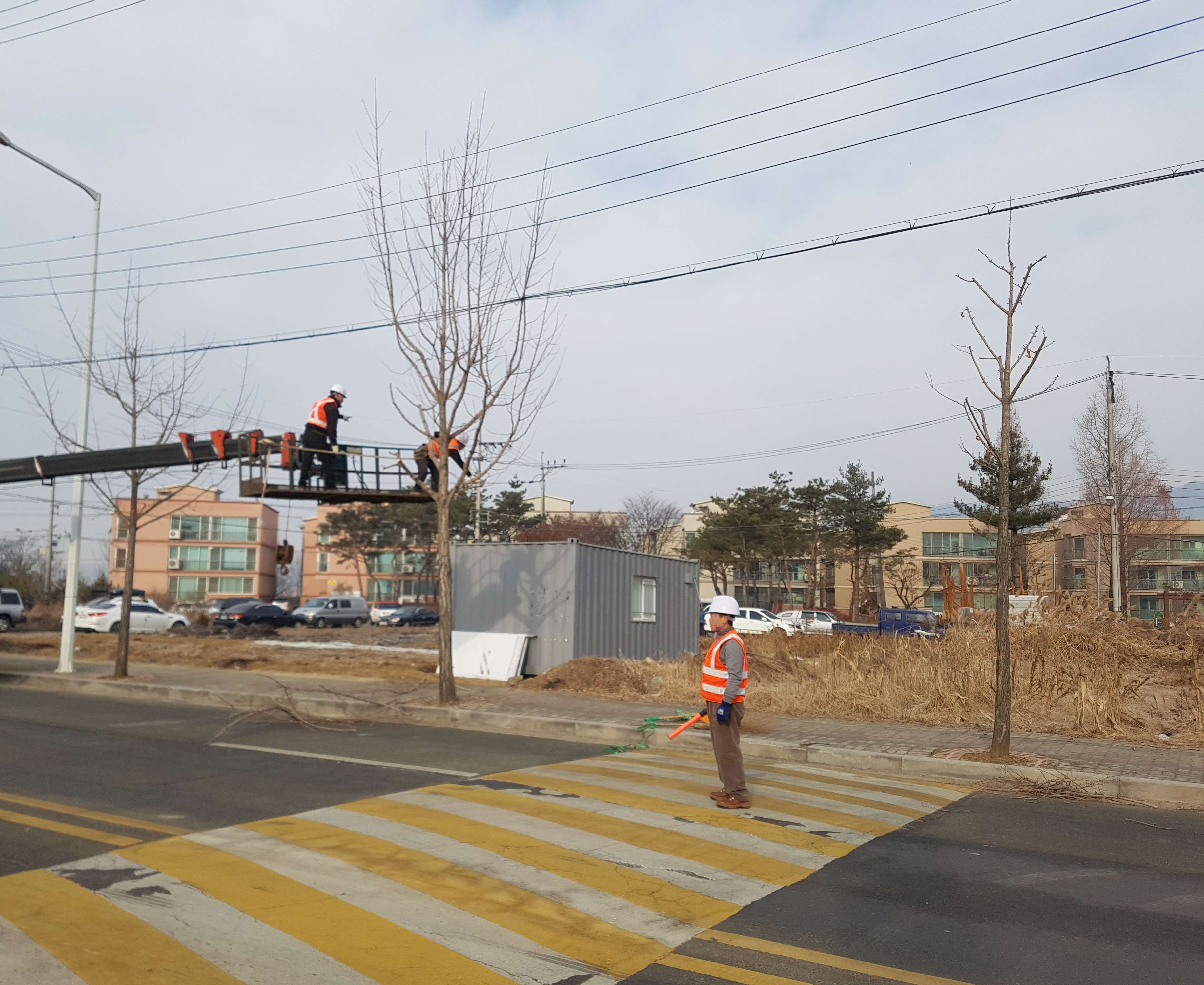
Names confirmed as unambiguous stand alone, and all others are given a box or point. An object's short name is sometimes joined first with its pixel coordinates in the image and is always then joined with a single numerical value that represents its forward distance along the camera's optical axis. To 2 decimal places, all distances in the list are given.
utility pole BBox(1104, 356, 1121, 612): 40.88
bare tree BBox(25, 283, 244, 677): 18.12
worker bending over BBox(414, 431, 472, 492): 16.03
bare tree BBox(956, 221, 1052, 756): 10.04
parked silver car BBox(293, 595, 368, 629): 48.66
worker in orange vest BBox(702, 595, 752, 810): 7.59
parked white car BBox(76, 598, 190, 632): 33.84
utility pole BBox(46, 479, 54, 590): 60.03
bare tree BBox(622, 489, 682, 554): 76.88
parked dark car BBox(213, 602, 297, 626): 43.44
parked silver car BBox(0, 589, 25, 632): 37.03
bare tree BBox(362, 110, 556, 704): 14.49
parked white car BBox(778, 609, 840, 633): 46.50
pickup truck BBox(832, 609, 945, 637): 36.75
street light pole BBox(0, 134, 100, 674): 18.67
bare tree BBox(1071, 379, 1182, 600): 47.50
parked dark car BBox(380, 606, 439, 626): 54.12
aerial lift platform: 16.83
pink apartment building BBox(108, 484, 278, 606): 87.69
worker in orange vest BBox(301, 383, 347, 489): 17.22
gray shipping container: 19.59
